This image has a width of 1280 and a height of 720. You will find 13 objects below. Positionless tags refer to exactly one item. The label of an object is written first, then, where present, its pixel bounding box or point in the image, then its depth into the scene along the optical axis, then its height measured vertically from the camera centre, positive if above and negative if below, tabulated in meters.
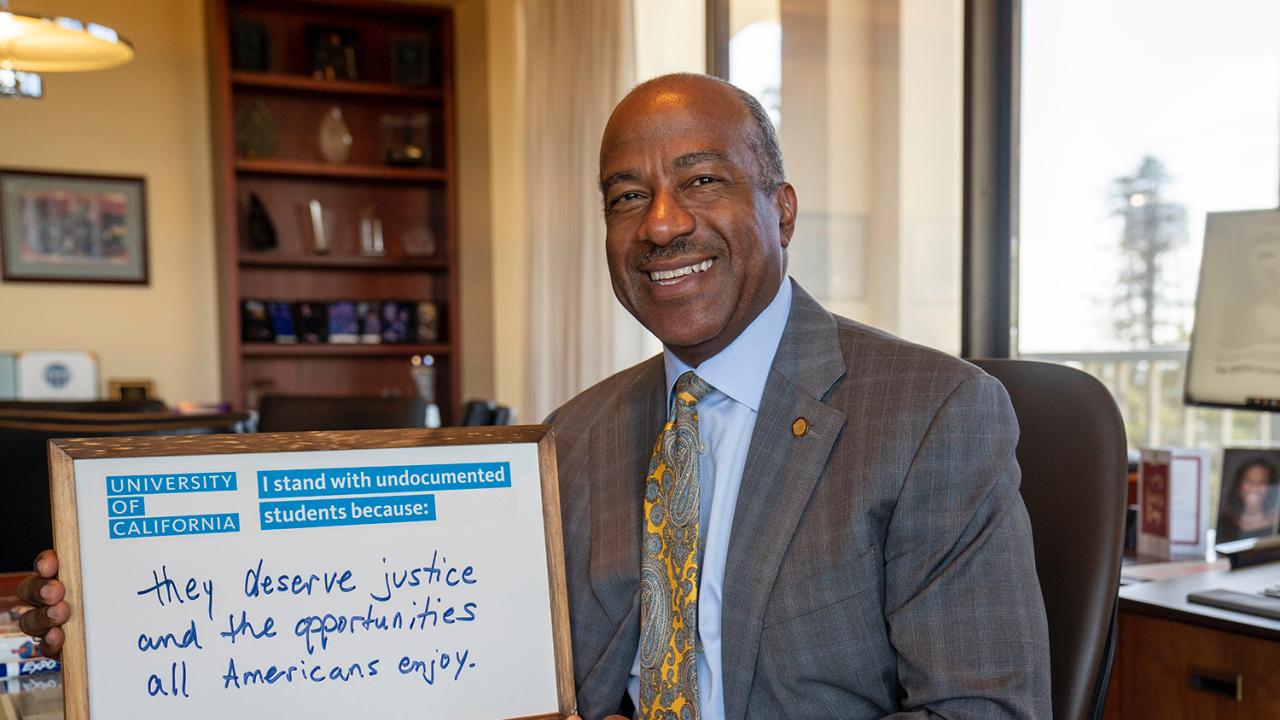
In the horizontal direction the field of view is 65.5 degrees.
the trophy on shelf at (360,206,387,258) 4.94 +0.31
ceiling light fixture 2.66 +0.74
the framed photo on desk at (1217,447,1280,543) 1.77 -0.37
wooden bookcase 4.70 +0.54
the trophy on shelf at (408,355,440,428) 5.02 -0.38
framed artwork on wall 4.57 +0.36
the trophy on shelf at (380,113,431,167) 4.95 +0.80
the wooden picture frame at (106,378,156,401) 4.71 -0.40
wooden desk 1.29 -0.51
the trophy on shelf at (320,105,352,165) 4.86 +0.80
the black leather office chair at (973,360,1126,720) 0.99 -0.24
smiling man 0.96 -0.21
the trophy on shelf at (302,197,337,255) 4.80 +0.38
